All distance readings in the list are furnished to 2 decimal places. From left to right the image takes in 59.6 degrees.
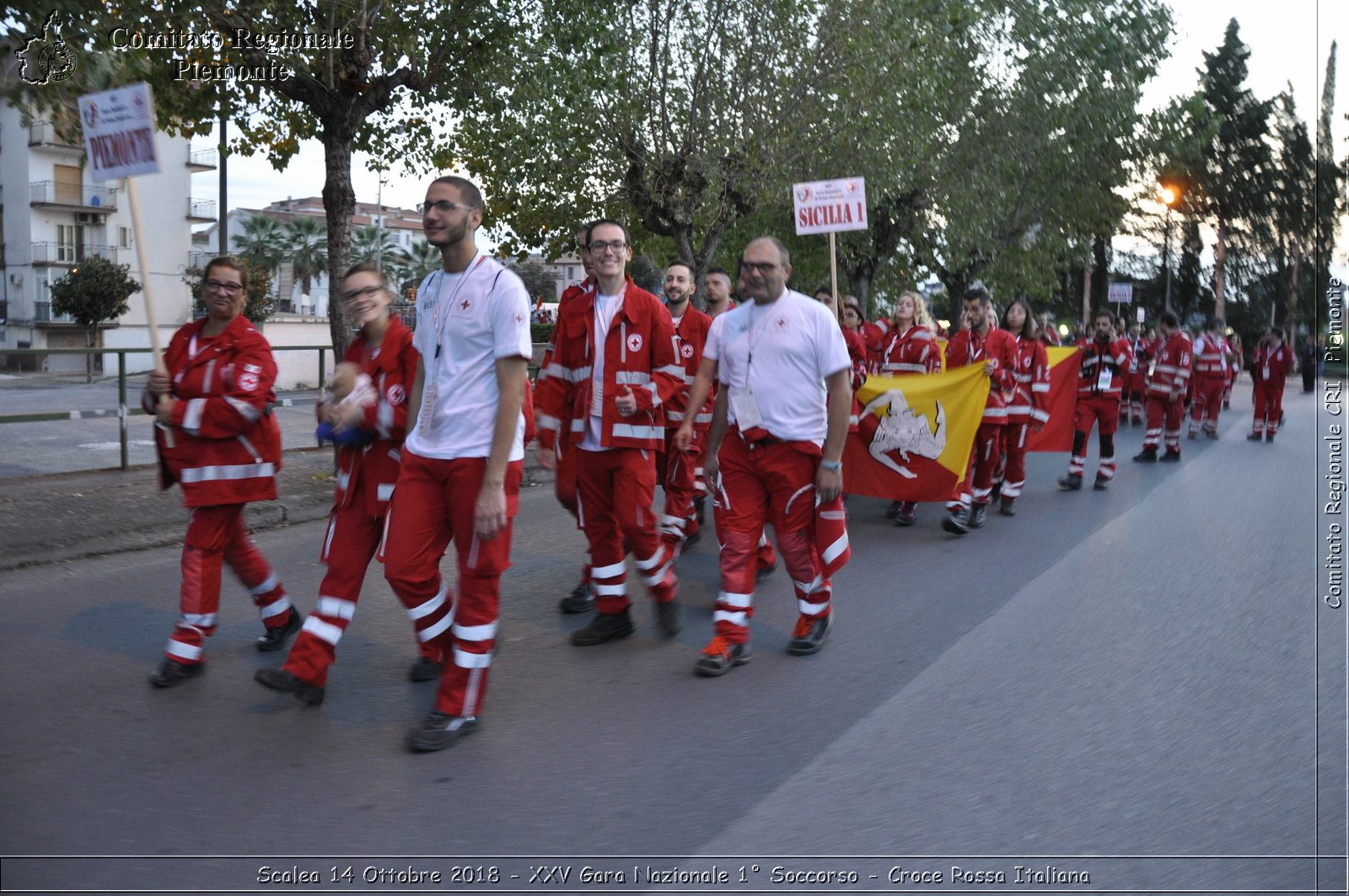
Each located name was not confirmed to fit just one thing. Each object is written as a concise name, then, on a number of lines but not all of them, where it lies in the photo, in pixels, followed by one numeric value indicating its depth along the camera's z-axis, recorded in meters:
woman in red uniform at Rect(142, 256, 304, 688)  5.25
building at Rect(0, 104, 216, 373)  55.12
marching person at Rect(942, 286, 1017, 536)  10.12
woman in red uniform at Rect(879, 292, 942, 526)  10.34
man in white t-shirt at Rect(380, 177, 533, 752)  4.45
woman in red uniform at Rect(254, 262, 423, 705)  4.74
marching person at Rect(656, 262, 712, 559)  7.36
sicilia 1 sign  11.38
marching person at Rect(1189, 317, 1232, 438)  18.59
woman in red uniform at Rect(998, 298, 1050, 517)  10.70
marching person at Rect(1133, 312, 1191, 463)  15.43
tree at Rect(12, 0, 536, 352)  10.69
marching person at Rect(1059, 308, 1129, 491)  12.91
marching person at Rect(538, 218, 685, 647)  5.83
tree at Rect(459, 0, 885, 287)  17.67
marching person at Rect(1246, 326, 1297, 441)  19.12
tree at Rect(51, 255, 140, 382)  43.84
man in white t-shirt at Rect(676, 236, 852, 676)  5.60
